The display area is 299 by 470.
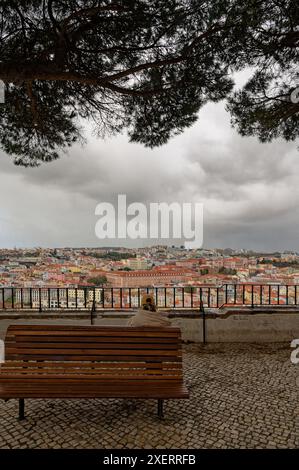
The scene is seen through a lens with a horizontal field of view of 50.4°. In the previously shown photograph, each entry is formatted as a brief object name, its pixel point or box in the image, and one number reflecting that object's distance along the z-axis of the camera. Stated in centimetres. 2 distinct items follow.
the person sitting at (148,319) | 395
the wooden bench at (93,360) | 312
